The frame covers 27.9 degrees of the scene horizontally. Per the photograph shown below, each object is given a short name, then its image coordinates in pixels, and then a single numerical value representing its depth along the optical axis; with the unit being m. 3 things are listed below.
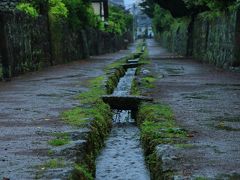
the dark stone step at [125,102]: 10.02
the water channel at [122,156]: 5.67
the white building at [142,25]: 150.48
